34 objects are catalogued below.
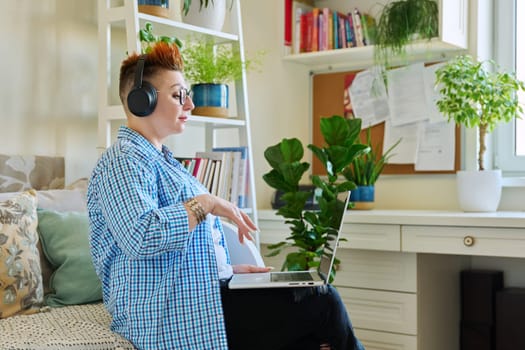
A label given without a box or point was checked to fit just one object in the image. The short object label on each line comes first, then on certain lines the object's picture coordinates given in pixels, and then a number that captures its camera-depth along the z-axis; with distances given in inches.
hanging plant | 115.1
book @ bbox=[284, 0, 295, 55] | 129.5
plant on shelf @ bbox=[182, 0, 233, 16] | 104.1
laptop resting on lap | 69.7
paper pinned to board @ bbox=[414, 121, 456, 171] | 120.7
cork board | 127.7
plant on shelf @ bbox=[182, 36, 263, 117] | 104.7
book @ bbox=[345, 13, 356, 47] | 123.6
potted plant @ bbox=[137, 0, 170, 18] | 98.0
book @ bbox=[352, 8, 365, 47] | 122.6
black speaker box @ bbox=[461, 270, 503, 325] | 115.3
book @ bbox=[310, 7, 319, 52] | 126.9
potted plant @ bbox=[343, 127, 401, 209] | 116.6
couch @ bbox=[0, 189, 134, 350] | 66.7
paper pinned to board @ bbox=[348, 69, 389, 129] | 127.0
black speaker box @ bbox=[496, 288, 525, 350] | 108.9
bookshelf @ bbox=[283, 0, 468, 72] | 112.0
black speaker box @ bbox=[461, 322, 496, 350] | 115.2
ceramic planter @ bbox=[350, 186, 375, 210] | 117.0
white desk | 97.7
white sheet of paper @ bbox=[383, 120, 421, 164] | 124.1
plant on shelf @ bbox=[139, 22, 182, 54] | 93.7
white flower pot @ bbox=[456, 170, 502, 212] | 109.7
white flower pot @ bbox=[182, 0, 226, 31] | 105.3
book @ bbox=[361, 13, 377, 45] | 121.5
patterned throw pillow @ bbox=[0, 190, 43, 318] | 73.2
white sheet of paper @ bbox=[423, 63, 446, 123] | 121.6
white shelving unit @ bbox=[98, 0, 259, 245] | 95.3
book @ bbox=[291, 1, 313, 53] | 129.3
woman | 63.1
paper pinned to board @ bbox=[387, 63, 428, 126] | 123.3
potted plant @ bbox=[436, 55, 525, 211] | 108.7
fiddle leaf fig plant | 101.3
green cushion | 80.4
